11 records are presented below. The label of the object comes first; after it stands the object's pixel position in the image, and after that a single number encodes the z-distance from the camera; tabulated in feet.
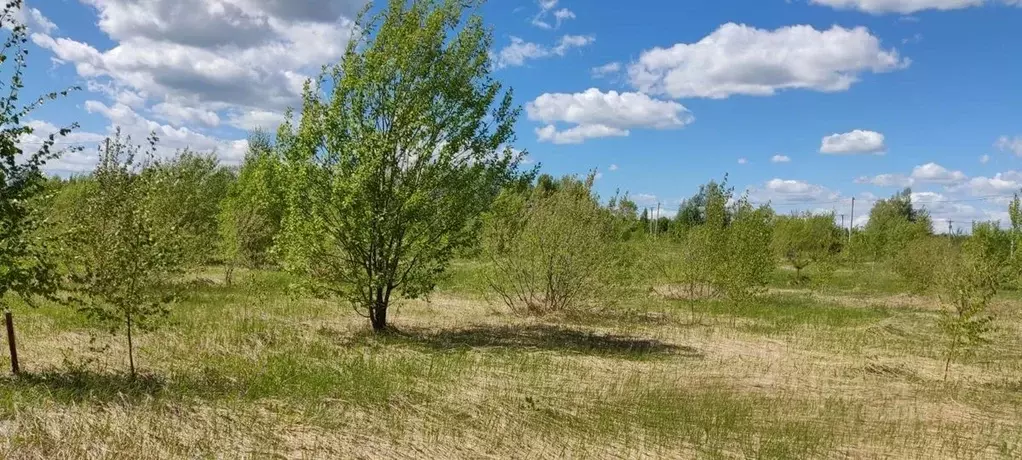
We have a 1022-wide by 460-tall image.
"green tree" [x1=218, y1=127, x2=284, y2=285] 75.25
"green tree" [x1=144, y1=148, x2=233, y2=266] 30.73
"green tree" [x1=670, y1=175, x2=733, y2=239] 77.20
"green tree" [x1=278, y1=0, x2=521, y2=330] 41.81
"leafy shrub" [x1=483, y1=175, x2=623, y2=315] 59.26
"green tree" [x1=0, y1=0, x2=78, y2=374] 25.17
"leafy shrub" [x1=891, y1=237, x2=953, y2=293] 85.69
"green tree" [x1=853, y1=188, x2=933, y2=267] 122.65
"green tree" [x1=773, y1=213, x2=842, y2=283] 117.19
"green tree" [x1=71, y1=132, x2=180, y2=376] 26.63
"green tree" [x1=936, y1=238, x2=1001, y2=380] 36.58
